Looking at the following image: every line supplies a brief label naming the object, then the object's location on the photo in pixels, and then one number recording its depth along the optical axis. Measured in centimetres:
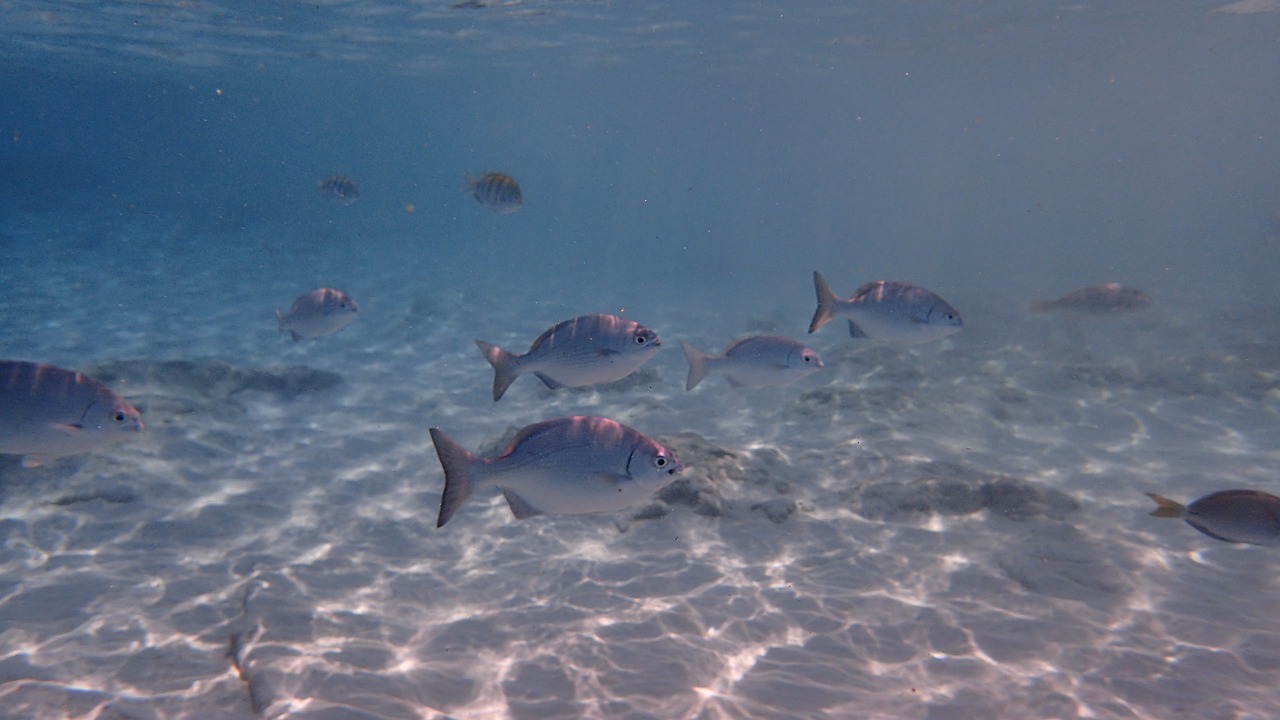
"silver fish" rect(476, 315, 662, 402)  465
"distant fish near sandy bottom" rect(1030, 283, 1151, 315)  941
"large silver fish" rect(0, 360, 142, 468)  394
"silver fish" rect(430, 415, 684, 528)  352
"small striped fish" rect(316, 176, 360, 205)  1244
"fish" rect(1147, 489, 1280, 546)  432
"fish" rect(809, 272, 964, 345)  554
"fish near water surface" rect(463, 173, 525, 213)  955
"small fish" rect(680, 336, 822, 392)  577
